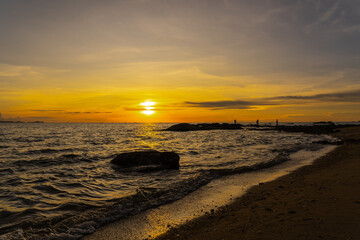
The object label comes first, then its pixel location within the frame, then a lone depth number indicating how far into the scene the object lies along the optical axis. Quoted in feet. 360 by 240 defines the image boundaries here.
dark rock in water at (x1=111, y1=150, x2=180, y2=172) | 47.11
